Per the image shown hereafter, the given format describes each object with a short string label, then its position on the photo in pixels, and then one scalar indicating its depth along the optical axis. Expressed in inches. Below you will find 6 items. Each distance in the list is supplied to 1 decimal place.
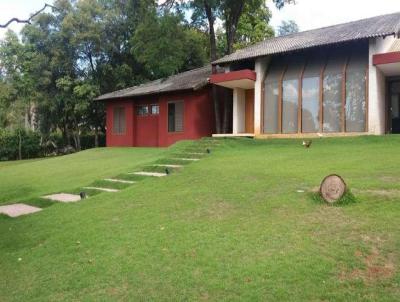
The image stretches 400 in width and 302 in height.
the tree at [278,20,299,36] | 2726.4
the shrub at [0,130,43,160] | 1318.9
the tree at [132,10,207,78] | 853.2
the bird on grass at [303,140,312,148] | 576.1
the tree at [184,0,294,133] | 853.7
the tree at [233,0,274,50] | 1124.5
